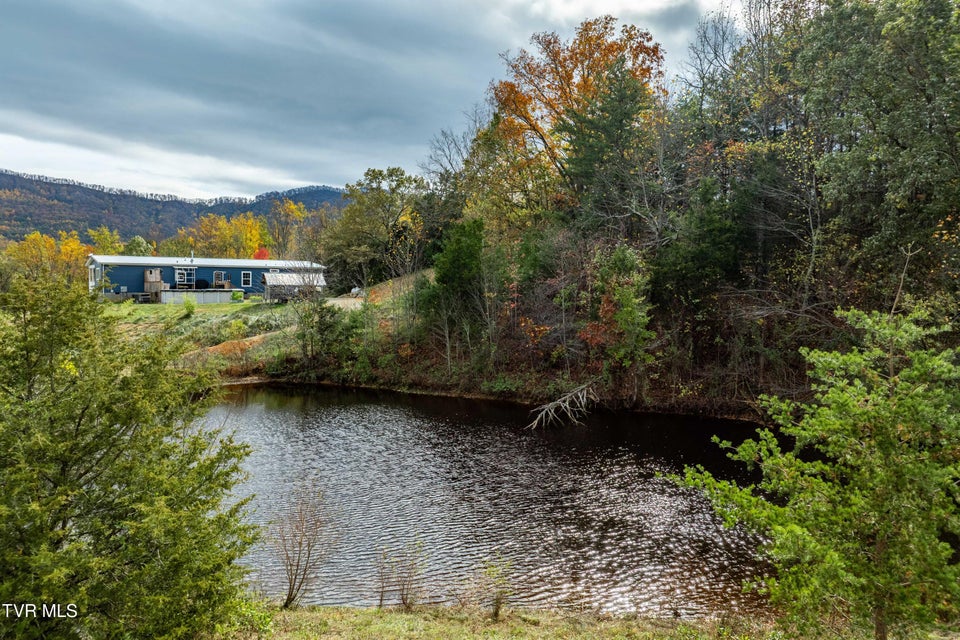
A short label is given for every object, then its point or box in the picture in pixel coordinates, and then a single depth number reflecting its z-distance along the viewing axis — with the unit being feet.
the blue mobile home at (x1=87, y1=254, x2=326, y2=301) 144.87
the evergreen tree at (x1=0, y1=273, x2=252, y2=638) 15.81
